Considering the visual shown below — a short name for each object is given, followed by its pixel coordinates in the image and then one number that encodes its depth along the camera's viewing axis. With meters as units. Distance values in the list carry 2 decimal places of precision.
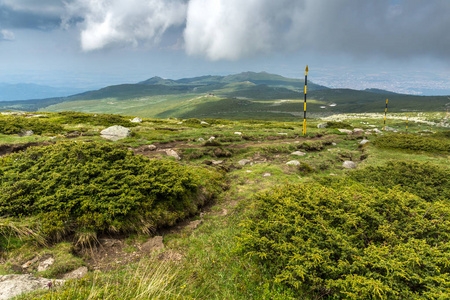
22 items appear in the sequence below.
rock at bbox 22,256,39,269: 6.47
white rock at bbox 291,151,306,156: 23.69
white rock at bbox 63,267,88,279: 6.41
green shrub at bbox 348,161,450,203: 9.90
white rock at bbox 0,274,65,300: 4.70
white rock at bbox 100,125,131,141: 26.50
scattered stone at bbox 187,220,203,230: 9.95
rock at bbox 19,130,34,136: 25.54
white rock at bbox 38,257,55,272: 6.47
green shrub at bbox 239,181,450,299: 4.50
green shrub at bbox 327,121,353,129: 50.50
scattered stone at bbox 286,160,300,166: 19.21
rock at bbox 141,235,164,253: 8.16
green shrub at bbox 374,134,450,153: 22.78
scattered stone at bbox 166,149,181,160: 20.00
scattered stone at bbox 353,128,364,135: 41.89
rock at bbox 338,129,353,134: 41.30
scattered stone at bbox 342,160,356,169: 19.84
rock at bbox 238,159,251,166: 20.65
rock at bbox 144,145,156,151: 22.49
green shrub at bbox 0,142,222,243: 7.99
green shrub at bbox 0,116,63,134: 24.78
